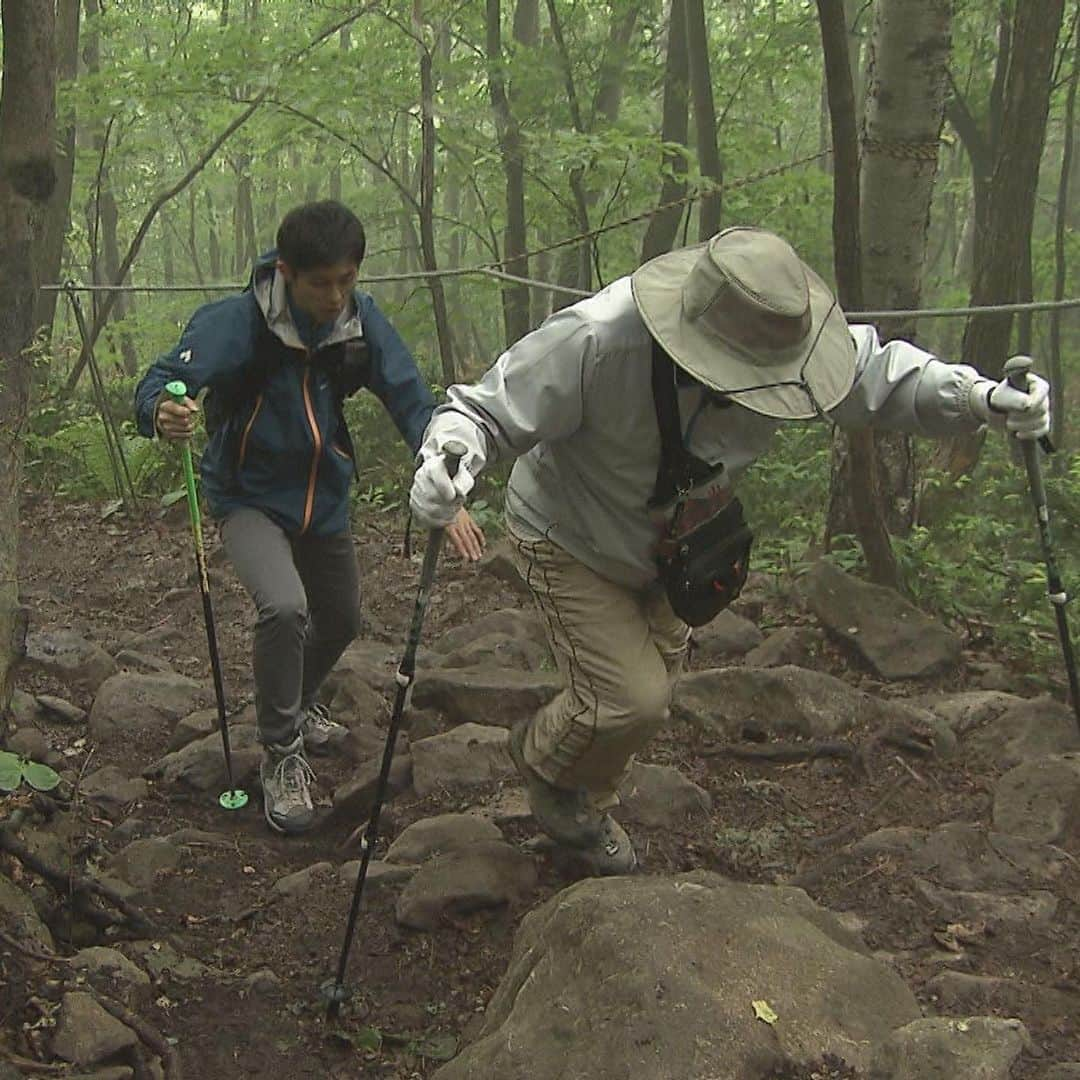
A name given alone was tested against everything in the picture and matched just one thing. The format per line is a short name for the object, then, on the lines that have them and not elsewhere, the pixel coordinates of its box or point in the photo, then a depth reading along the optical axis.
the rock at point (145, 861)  3.85
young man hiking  3.83
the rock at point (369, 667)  5.57
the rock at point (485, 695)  5.25
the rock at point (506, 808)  4.33
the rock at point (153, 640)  6.70
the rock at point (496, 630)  6.44
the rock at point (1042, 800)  4.03
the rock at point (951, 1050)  2.18
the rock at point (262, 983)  3.35
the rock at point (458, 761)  4.64
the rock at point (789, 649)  5.94
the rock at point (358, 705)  5.34
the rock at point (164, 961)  3.36
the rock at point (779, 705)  5.02
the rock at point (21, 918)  3.06
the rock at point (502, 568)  7.65
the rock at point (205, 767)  4.71
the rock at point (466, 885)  3.64
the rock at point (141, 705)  5.23
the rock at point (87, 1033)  2.67
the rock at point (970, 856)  3.74
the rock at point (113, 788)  4.55
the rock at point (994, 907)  3.47
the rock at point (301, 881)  3.89
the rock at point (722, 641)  6.20
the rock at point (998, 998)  2.94
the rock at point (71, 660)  5.80
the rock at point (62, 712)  5.32
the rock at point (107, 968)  3.04
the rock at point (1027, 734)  4.71
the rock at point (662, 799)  4.37
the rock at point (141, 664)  6.17
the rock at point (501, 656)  5.95
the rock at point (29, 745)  4.46
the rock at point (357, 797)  4.41
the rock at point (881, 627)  5.73
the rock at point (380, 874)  3.86
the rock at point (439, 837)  4.05
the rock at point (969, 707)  5.04
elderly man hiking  2.98
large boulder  2.35
